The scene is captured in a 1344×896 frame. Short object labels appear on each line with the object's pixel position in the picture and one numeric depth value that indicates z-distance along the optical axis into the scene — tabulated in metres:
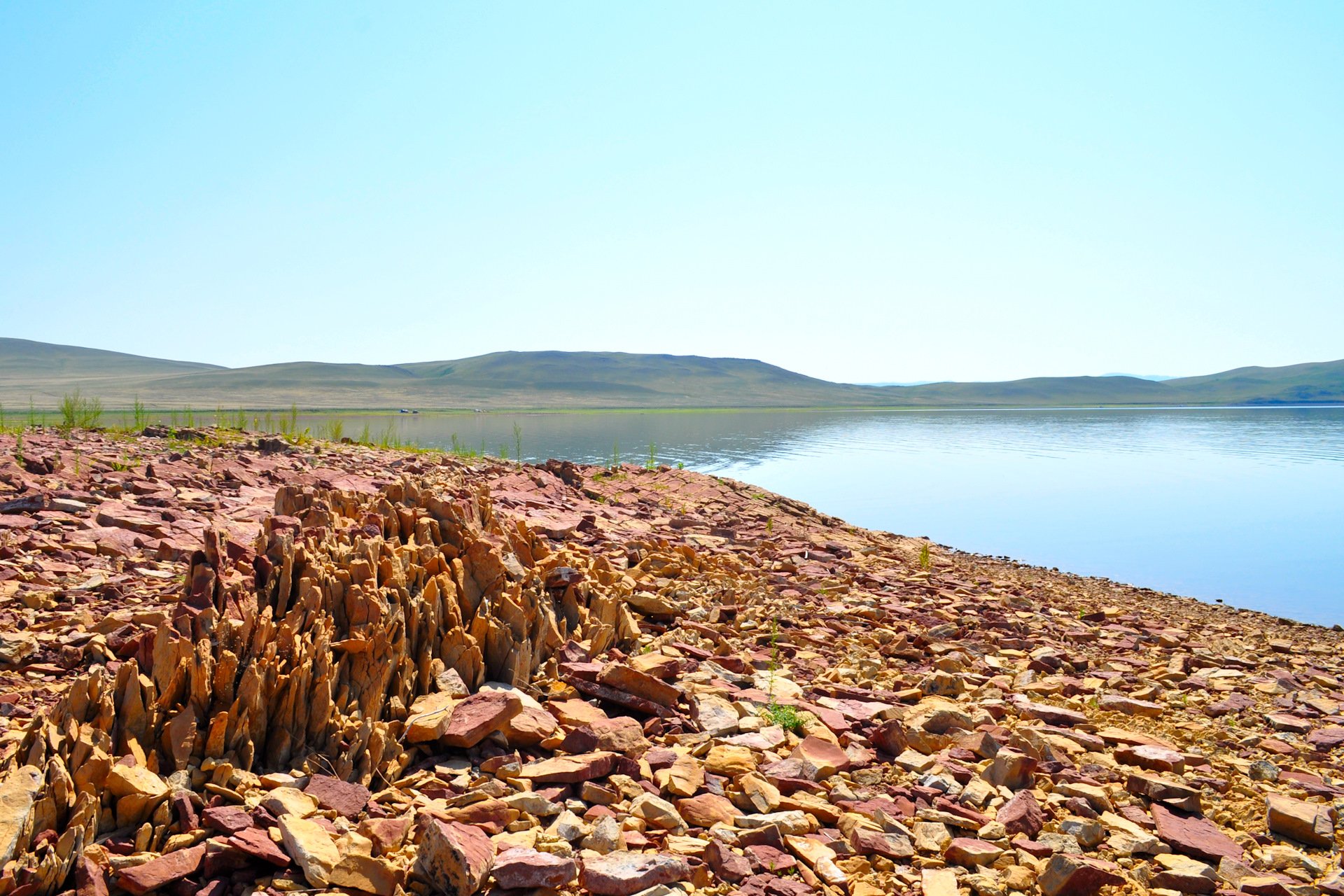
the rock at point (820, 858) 3.23
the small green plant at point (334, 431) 16.45
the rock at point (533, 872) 2.92
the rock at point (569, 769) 3.64
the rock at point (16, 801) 2.69
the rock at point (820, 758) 4.06
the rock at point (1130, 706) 5.42
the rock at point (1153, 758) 4.45
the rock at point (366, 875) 2.84
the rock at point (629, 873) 2.96
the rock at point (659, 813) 3.43
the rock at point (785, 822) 3.52
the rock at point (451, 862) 2.85
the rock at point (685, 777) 3.69
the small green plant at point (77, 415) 14.46
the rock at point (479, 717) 3.85
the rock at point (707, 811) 3.52
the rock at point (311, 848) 2.84
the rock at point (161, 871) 2.73
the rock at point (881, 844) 3.45
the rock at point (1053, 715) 5.05
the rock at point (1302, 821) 3.84
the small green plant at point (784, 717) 4.57
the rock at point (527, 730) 3.97
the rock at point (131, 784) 3.02
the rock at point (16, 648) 4.08
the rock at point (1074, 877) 3.27
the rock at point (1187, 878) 3.38
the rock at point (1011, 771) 4.14
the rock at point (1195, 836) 3.62
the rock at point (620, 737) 4.00
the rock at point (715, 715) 4.43
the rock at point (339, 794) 3.27
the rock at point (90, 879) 2.67
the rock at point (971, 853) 3.45
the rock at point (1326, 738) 5.06
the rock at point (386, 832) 3.06
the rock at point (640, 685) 4.59
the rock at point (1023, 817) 3.69
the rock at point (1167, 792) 4.01
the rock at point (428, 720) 3.83
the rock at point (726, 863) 3.15
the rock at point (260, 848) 2.87
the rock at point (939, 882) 3.21
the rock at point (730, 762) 3.96
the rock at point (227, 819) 3.01
